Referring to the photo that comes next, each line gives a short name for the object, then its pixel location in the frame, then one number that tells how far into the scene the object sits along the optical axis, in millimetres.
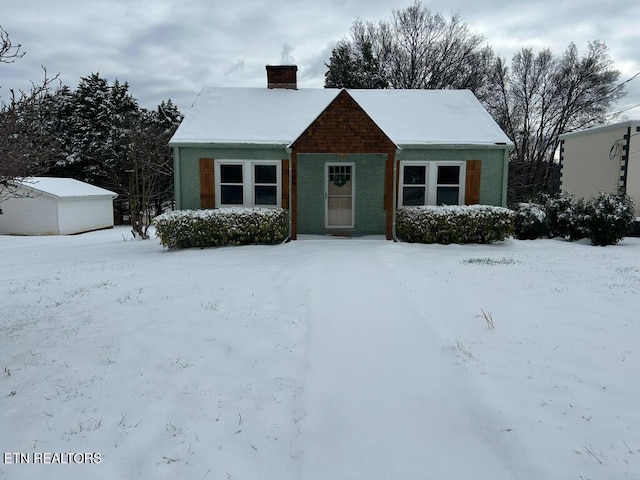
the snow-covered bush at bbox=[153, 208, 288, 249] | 10422
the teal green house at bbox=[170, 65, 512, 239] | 11742
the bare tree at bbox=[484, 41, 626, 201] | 28188
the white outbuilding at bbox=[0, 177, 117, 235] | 21344
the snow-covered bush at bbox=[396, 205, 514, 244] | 11023
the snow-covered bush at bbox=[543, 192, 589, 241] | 11992
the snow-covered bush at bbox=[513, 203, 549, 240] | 12648
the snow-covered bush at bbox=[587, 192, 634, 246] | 11258
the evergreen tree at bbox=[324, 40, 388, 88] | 27484
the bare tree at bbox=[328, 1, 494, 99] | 27594
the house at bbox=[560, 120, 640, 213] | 13688
